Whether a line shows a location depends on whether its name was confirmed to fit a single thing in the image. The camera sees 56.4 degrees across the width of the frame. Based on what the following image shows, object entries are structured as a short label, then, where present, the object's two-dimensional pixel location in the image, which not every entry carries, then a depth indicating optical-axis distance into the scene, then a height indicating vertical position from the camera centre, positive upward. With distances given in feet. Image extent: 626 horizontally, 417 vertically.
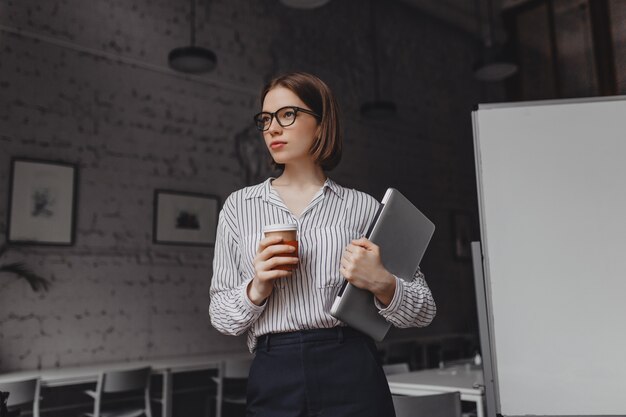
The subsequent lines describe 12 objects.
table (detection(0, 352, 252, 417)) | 13.42 -1.75
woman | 3.60 +0.12
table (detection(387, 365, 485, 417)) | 10.17 -1.79
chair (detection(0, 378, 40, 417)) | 11.44 -1.76
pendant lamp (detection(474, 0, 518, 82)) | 17.89 +7.08
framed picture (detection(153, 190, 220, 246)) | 18.47 +2.61
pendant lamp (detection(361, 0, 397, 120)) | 20.66 +6.50
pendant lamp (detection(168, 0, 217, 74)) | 15.38 +6.28
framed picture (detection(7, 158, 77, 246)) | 15.64 +2.72
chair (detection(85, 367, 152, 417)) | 13.29 -1.90
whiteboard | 6.54 +0.42
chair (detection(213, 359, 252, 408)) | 15.60 -2.02
